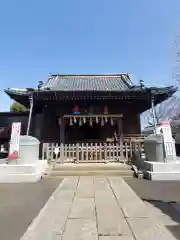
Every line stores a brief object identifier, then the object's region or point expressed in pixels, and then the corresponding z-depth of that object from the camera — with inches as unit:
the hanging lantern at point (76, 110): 379.4
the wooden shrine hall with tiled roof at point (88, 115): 328.0
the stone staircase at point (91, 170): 266.3
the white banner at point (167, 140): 245.2
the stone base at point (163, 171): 231.9
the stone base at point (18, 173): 232.5
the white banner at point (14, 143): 245.2
